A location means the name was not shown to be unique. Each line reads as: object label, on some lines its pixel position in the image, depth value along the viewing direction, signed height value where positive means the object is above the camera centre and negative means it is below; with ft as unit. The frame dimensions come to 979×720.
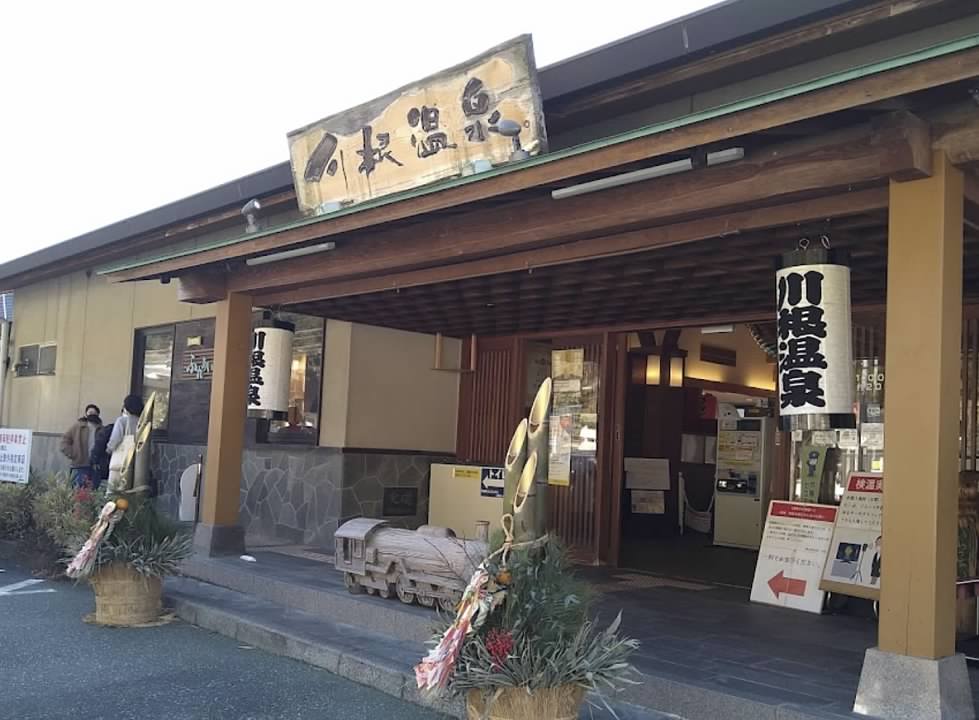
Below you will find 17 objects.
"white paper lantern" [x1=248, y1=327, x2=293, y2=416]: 31.22 +1.47
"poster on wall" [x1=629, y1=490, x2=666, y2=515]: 45.62 -3.41
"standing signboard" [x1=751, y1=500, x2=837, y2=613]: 25.46 -3.29
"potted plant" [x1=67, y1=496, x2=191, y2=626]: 23.82 -4.10
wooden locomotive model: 22.16 -3.55
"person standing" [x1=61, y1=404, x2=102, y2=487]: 38.14 -1.67
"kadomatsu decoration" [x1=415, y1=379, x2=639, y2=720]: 13.42 -3.10
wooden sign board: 22.86 +8.10
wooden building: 14.89 +4.43
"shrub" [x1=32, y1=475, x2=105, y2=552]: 25.58 -3.33
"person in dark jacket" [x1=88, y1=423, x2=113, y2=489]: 37.68 -2.07
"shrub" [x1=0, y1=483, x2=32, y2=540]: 35.40 -4.24
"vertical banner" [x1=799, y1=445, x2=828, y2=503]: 27.20 -0.86
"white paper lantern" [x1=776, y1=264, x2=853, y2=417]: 16.60 +1.84
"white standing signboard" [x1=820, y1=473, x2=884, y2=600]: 23.73 -2.61
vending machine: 41.16 -1.82
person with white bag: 34.45 -0.53
